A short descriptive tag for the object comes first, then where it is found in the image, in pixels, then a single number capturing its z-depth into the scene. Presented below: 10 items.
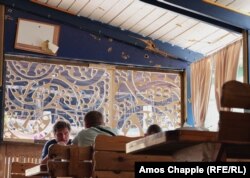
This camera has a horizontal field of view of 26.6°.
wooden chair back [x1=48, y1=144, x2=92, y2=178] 3.31
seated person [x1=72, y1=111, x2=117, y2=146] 3.95
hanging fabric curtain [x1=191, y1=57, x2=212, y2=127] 6.97
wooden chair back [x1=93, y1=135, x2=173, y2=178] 3.28
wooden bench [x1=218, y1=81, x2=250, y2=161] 2.26
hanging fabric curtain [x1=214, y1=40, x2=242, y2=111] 6.40
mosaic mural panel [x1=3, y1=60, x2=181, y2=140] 6.73
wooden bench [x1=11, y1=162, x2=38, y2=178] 4.83
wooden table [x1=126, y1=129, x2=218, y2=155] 2.33
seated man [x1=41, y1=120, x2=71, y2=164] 4.99
